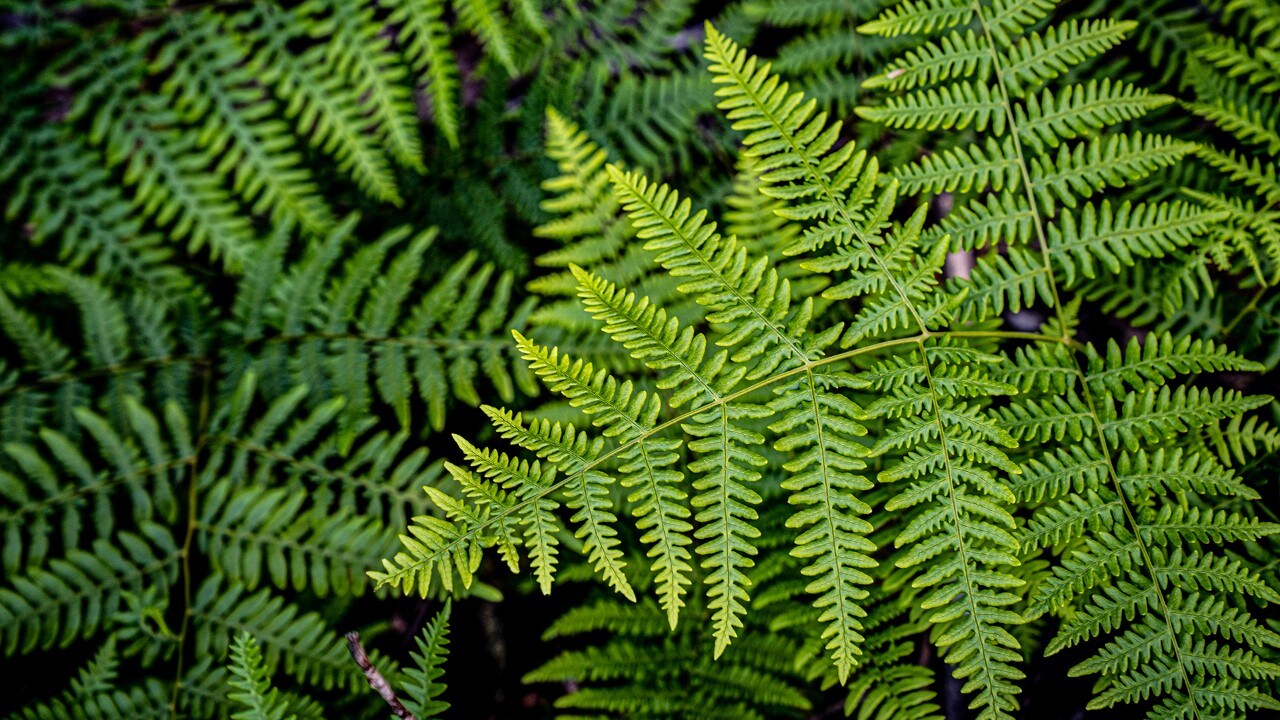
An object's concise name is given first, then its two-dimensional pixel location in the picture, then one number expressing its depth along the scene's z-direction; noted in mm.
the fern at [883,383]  1276
